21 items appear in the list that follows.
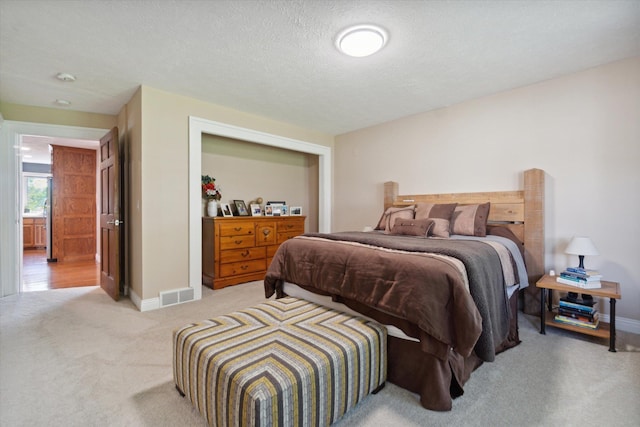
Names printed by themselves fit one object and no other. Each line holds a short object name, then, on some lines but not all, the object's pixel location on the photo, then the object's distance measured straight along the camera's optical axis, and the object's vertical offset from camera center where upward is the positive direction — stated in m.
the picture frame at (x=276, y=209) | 4.66 +0.02
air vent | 3.09 -0.96
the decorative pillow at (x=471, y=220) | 2.89 -0.10
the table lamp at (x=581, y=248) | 2.30 -0.30
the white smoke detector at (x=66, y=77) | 2.72 +1.29
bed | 1.47 -0.46
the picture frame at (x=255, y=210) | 4.47 +0.00
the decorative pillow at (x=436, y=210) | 3.09 +0.01
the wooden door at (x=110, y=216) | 3.28 -0.08
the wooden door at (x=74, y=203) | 5.48 +0.12
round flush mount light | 2.04 +1.27
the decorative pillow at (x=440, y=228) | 2.84 -0.18
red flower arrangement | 3.97 +0.29
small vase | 3.95 +0.03
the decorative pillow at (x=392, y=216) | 3.32 -0.06
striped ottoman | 1.13 -0.69
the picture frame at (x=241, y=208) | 4.36 +0.03
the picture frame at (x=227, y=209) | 4.24 +0.01
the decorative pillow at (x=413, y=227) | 2.88 -0.17
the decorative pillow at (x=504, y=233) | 2.86 -0.23
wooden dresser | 3.75 -0.52
